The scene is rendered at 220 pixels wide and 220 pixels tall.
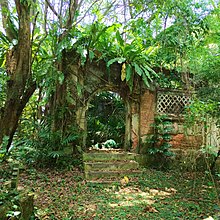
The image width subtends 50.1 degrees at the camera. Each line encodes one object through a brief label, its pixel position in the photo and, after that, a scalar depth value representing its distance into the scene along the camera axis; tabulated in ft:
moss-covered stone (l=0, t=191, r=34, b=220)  7.19
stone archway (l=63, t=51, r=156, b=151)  18.81
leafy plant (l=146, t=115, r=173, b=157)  19.62
